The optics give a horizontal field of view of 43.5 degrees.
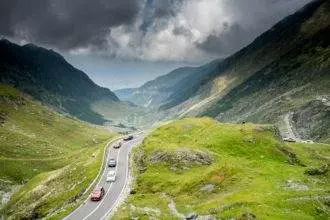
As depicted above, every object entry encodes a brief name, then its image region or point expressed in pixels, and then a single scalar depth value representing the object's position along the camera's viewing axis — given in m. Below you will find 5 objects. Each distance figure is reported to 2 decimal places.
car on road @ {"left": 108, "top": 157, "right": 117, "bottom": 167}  107.21
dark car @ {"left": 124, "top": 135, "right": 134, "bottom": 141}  151.65
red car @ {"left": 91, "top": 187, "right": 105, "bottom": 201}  79.19
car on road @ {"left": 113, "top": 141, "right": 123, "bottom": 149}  133.90
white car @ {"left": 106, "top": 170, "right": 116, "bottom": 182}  92.53
